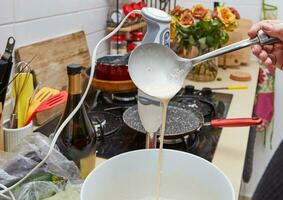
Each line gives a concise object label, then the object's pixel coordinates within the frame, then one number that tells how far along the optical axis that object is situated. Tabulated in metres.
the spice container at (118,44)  1.43
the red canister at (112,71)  1.00
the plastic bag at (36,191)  0.58
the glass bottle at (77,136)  0.67
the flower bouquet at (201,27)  1.29
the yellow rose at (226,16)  1.30
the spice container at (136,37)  1.40
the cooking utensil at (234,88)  1.28
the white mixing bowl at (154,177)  0.58
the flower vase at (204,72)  1.37
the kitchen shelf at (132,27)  1.41
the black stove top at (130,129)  0.82
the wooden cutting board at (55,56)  0.99
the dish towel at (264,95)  1.59
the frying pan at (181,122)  0.79
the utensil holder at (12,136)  0.74
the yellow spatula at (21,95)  0.77
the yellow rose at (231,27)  1.31
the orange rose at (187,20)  1.28
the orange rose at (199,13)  1.29
